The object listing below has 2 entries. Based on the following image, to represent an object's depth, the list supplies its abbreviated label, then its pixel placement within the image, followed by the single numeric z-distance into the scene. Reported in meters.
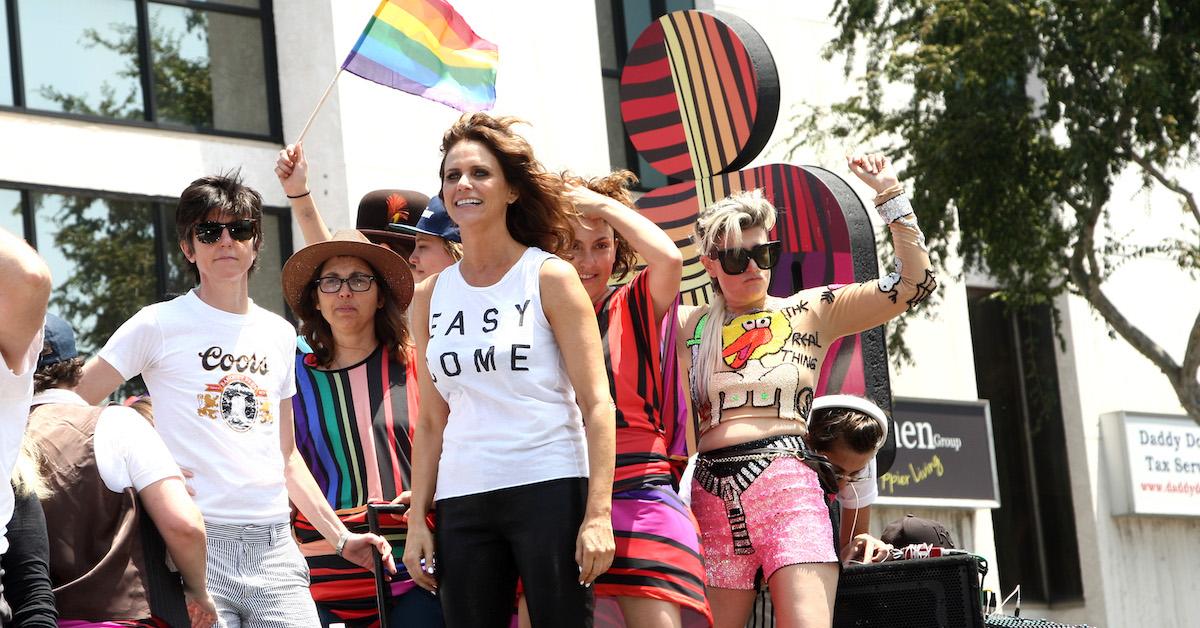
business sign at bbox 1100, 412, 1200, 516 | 18.55
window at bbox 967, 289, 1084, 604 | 18.33
